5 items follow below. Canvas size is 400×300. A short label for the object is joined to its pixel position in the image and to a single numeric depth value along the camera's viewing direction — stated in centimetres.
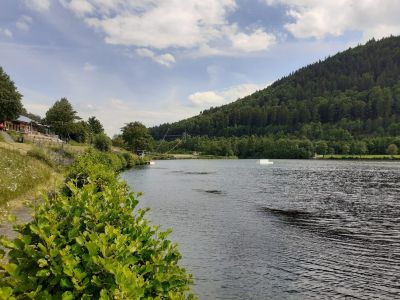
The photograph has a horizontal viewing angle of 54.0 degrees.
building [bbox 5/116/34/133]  12330
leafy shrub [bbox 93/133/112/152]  13769
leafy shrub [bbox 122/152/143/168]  13946
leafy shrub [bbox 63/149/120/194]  3006
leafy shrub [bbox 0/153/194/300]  605
